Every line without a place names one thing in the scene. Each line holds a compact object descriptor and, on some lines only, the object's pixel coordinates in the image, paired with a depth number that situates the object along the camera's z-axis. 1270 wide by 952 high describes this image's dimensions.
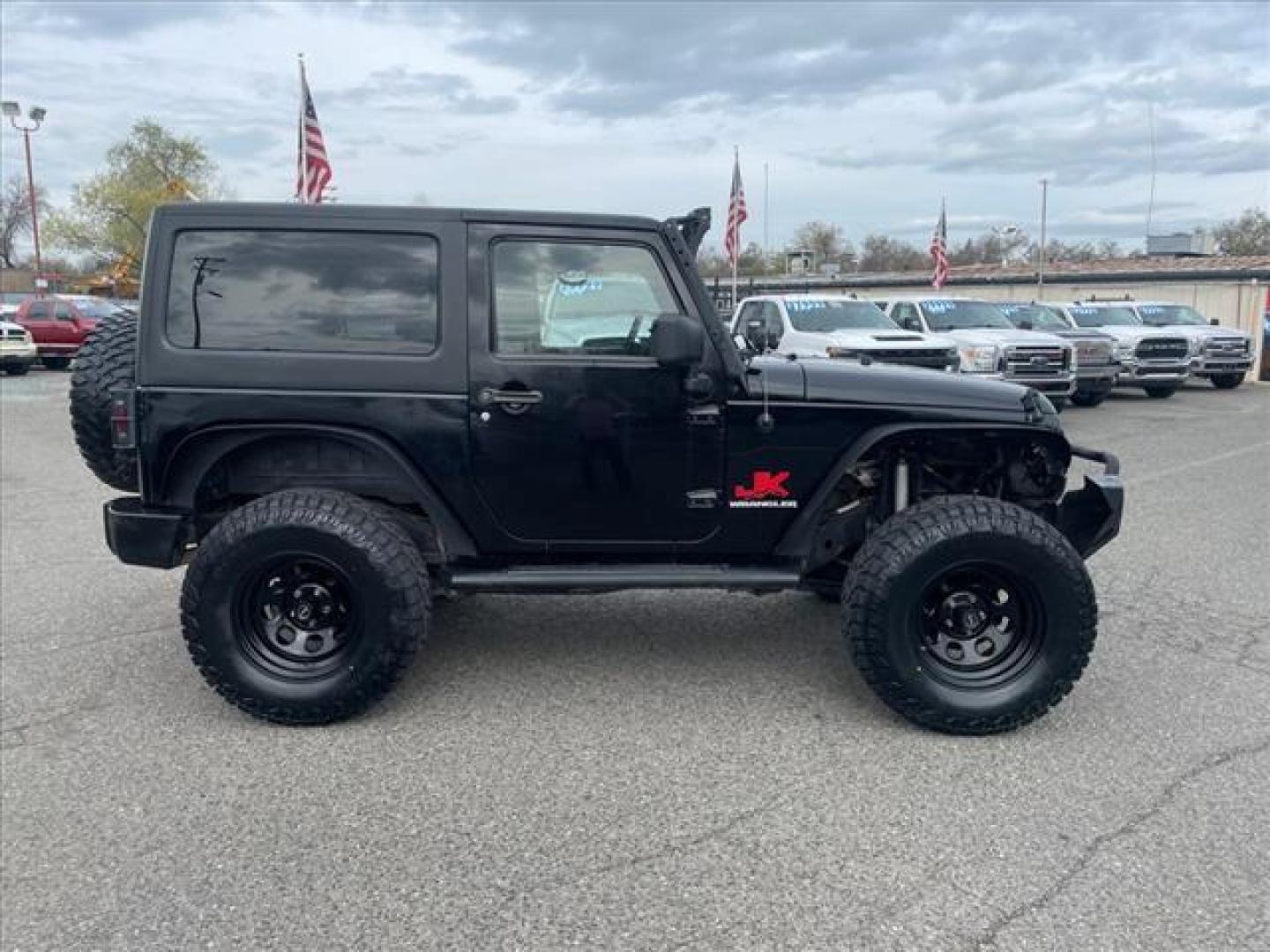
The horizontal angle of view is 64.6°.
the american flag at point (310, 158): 13.52
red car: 24.23
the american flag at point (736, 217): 21.73
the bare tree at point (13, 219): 79.06
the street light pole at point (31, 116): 42.94
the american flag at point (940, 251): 27.45
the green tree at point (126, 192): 59.84
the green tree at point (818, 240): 72.56
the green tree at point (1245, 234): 46.59
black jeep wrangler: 3.84
